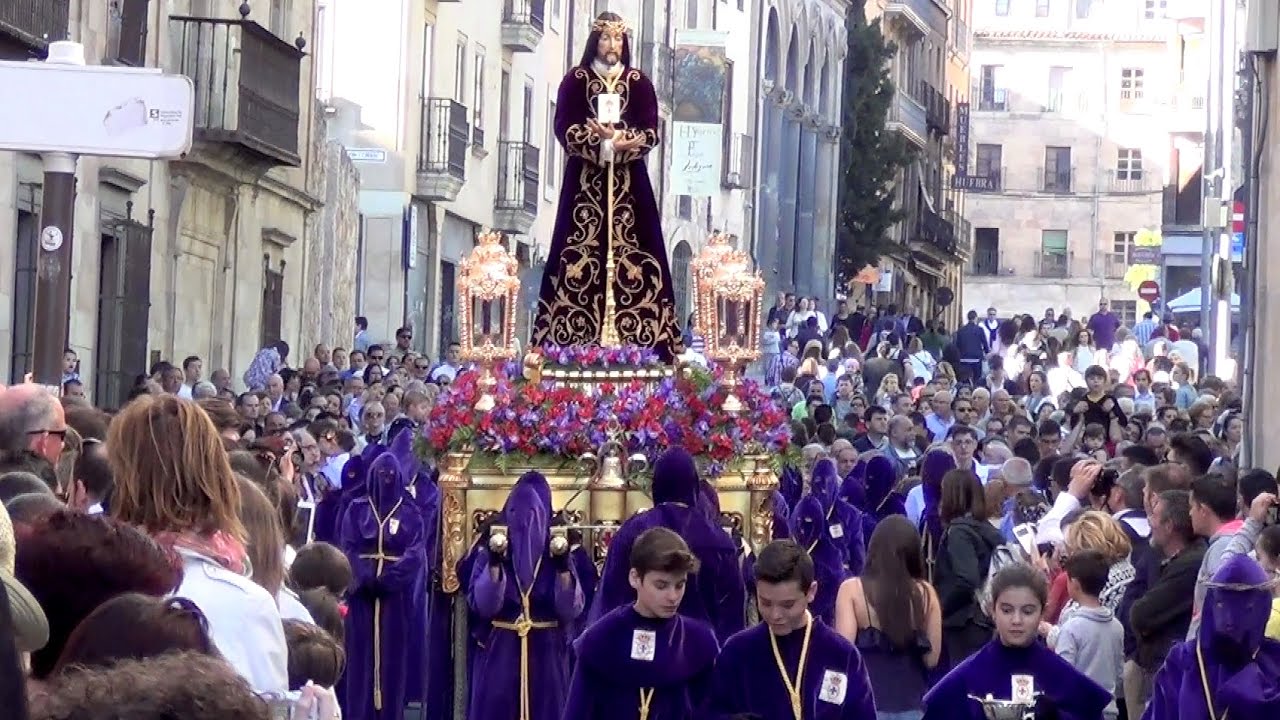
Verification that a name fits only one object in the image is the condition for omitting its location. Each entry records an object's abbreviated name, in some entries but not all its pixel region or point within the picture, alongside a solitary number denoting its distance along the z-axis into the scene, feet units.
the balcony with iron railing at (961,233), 275.18
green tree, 206.18
